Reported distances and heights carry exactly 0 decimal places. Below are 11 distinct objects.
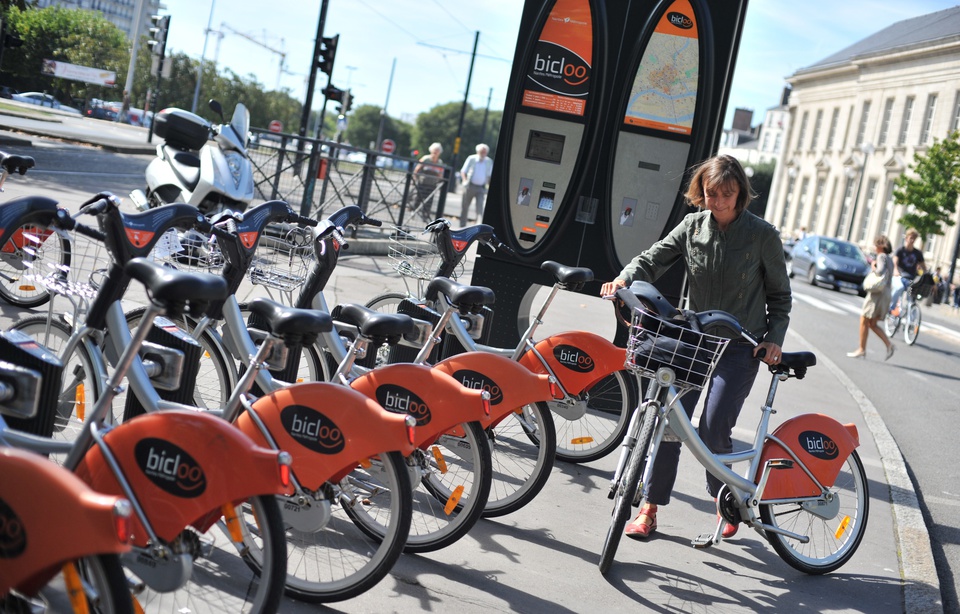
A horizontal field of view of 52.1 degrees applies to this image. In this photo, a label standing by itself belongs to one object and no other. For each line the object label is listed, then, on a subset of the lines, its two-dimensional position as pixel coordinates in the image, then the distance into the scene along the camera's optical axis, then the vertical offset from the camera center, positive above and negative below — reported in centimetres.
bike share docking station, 672 +76
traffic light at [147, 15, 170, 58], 2688 +342
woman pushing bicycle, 433 -7
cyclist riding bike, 1716 +64
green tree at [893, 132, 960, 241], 3028 +351
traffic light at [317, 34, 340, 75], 1659 +229
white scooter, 941 -4
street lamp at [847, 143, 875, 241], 4309 +502
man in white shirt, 1912 +81
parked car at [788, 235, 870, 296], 2800 +59
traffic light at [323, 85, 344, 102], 1750 +172
